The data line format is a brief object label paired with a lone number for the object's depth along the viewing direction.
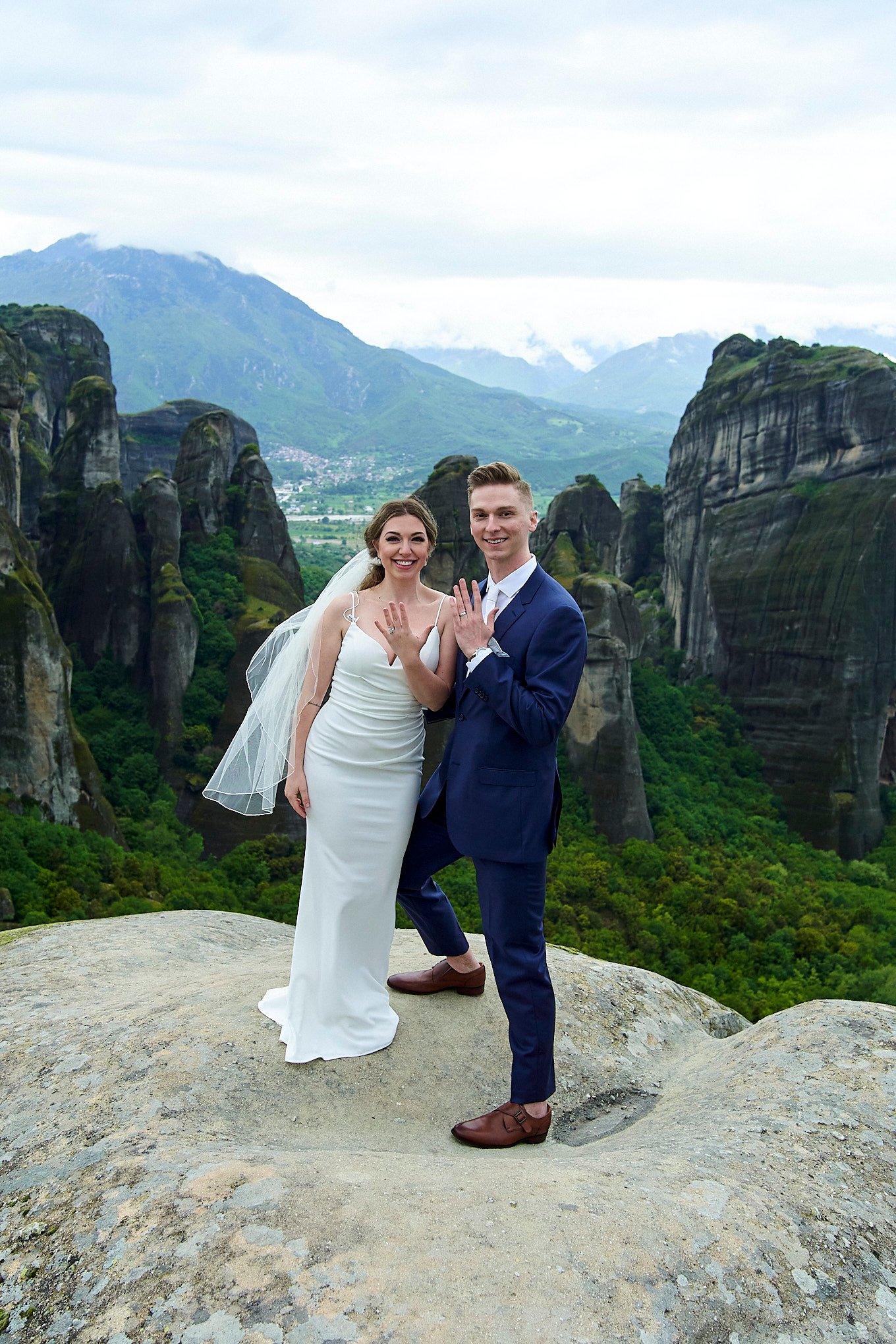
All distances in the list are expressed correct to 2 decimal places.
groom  3.96
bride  4.42
